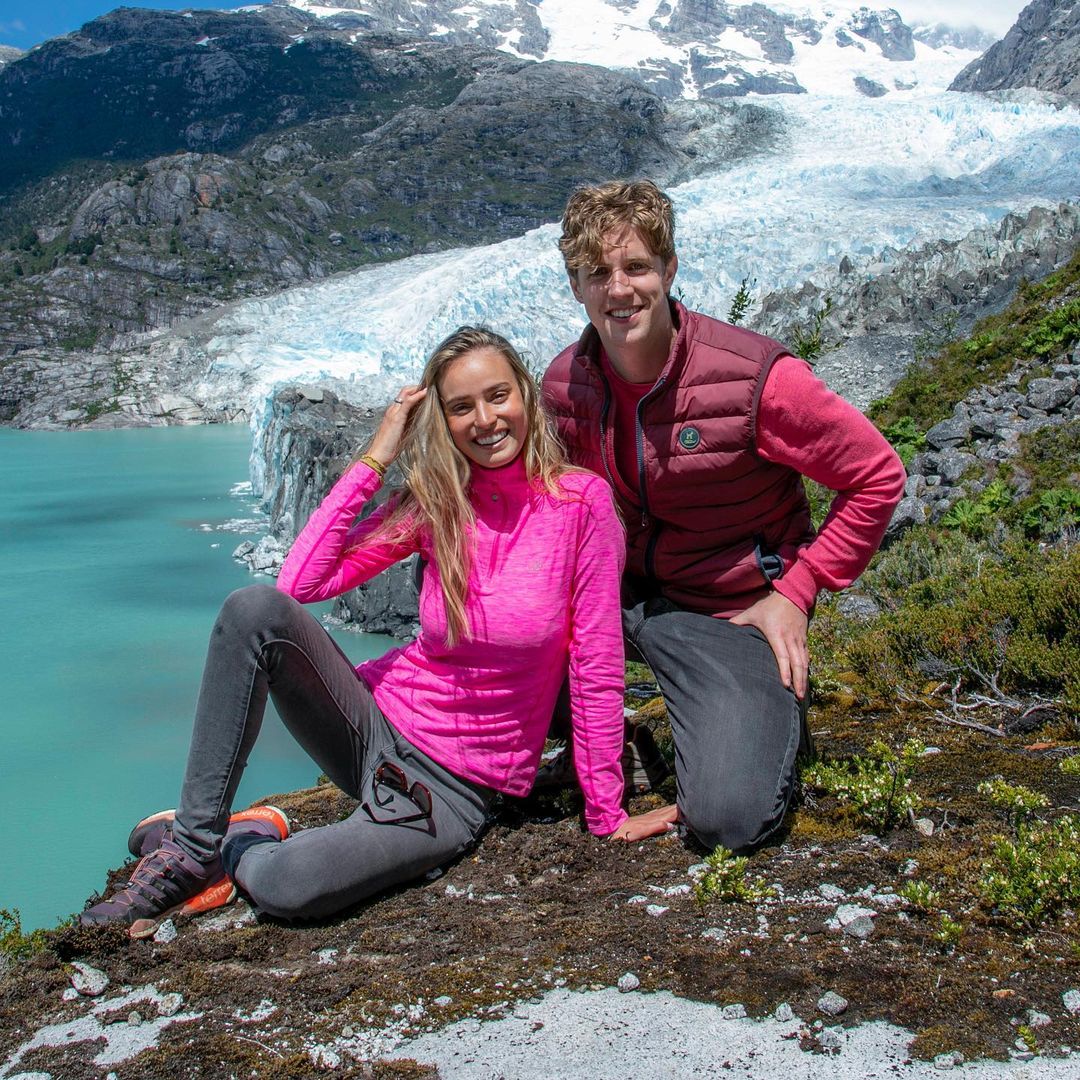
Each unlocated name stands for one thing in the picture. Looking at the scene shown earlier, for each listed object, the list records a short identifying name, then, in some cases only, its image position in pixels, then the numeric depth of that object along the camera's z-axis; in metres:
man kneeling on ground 2.43
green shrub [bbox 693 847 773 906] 2.05
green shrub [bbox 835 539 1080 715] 3.11
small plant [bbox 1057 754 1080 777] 2.40
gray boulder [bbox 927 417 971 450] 6.90
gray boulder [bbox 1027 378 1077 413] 6.50
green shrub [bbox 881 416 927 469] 7.41
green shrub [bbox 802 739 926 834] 2.28
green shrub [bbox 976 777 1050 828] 2.14
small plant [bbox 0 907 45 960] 2.12
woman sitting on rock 2.29
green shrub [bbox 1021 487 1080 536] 4.88
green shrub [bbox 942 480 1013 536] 5.54
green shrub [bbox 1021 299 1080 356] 7.33
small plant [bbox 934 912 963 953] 1.77
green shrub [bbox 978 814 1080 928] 1.80
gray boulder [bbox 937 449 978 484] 6.41
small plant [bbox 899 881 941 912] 1.88
